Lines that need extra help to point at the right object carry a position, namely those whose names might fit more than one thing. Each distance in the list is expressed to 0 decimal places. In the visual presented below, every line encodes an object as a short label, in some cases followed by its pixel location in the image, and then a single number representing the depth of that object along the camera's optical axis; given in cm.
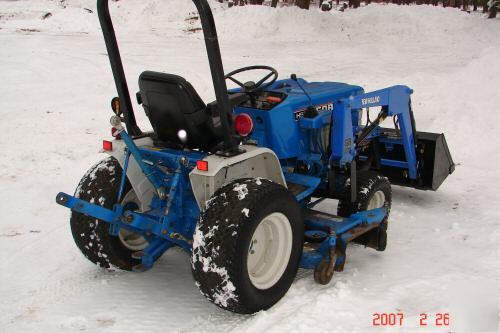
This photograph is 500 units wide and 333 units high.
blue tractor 304
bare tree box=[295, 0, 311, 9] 2147
